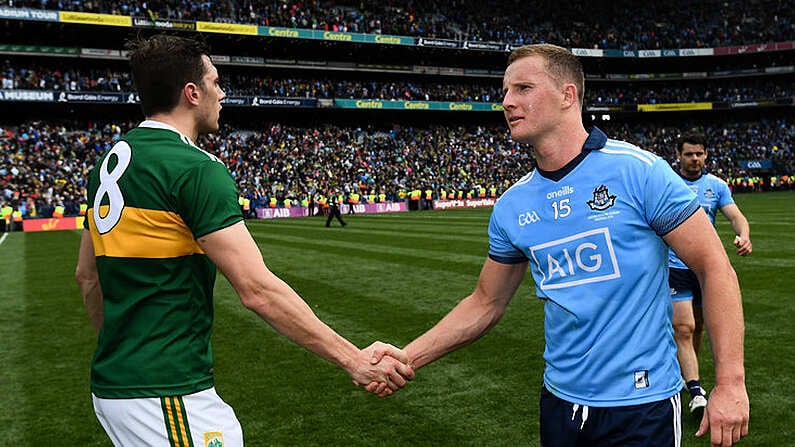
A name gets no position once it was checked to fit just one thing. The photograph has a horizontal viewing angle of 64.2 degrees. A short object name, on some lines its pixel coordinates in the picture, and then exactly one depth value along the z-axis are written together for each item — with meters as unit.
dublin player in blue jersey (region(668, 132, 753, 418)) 5.18
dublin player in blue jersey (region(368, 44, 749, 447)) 2.42
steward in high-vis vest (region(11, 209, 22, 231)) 32.44
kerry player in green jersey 2.37
